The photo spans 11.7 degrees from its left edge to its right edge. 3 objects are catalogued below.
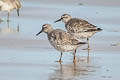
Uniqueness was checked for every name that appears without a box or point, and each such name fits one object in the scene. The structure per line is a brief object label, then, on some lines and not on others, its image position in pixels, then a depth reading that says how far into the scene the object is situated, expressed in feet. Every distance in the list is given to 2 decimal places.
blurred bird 68.28
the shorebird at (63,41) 45.27
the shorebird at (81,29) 52.11
